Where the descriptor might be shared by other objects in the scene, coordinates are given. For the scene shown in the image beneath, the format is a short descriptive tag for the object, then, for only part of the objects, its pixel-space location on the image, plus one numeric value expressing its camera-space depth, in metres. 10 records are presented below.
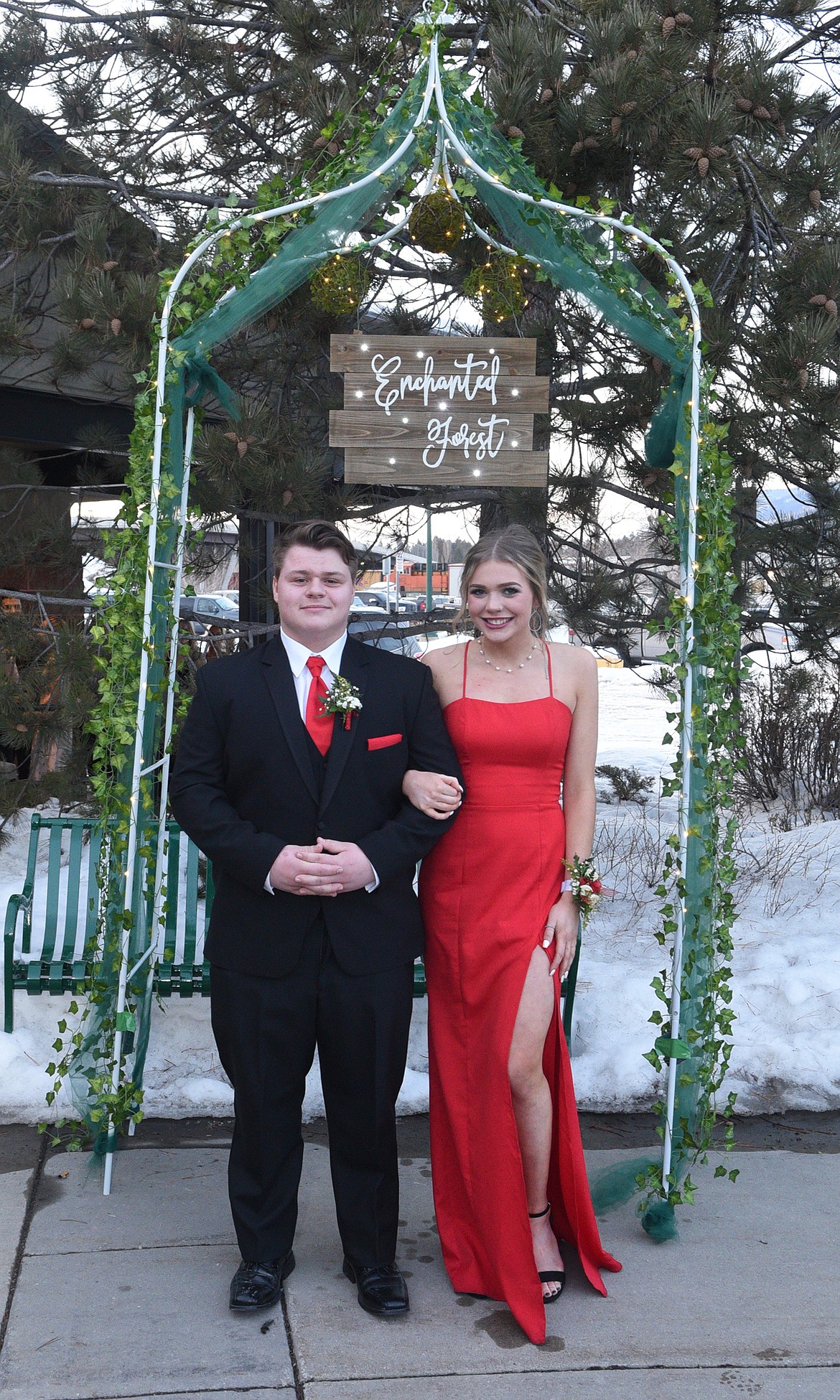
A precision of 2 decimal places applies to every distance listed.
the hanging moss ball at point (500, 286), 4.23
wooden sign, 3.83
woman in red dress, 2.95
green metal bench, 4.10
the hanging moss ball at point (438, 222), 3.85
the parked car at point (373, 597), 15.80
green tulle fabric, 3.39
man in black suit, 2.85
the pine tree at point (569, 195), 4.29
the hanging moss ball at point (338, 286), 4.03
